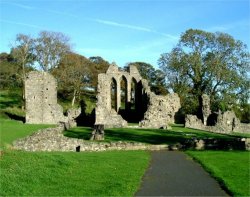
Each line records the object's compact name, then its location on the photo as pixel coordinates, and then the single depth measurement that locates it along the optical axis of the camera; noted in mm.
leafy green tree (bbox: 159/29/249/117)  41974
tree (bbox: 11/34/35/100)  42289
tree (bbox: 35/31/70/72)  43768
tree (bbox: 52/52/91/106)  46145
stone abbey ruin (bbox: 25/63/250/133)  31474
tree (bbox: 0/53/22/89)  44178
